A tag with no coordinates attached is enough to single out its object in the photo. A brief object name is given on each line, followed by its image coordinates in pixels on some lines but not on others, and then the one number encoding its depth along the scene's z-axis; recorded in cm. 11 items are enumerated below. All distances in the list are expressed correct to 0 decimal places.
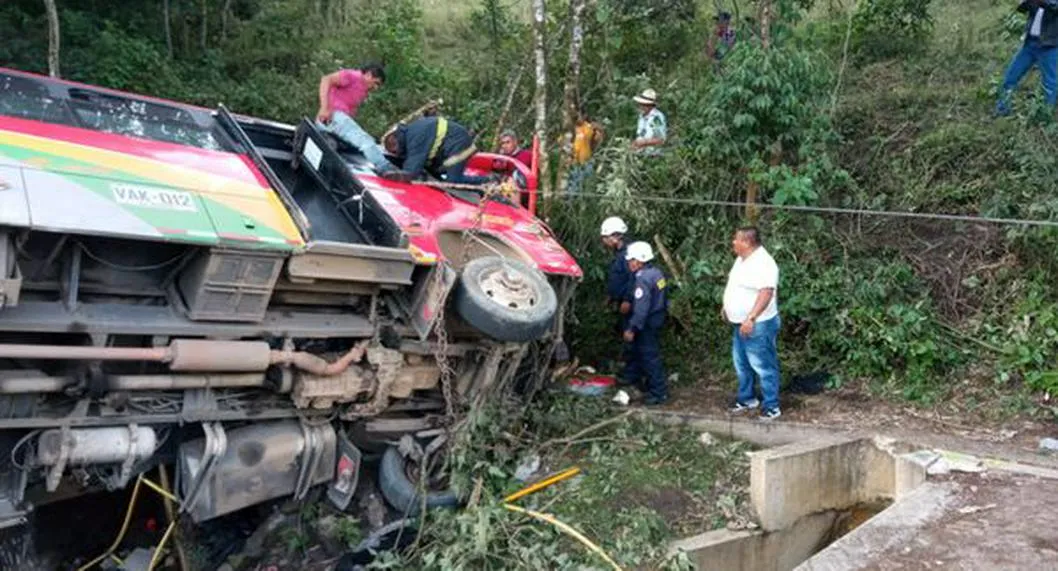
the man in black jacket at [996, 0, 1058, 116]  876
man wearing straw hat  874
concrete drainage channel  491
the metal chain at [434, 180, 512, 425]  538
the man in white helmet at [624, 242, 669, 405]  712
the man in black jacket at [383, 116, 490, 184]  658
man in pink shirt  748
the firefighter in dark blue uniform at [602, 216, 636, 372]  738
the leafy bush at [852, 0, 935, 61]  1182
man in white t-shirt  647
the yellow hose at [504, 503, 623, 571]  503
